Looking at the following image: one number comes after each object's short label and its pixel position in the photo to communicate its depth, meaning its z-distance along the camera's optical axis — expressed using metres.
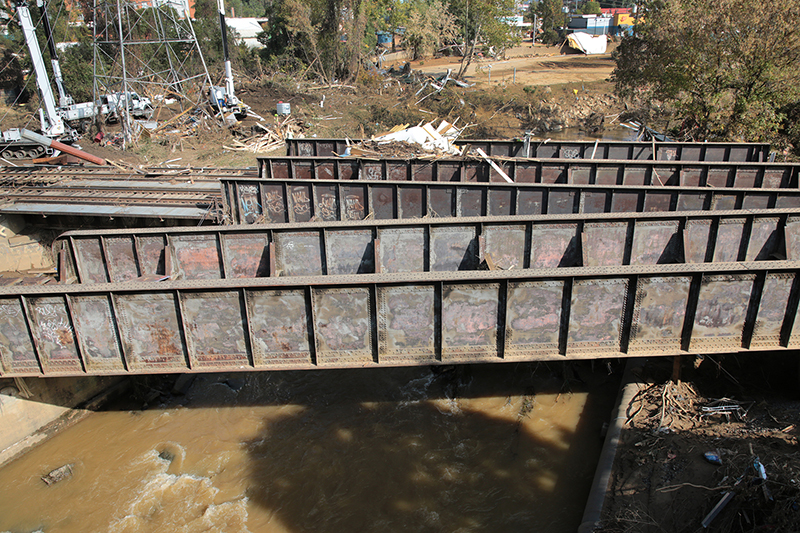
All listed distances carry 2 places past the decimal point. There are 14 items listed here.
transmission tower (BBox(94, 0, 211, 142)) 25.67
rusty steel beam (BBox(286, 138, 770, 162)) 15.51
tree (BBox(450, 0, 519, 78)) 33.31
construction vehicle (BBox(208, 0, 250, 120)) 24.48
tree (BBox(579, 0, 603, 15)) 66.92
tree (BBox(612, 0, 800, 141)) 16.45
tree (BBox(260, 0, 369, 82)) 31.86
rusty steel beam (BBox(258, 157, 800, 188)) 12.79
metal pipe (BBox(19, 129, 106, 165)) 19.59
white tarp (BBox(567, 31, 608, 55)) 48.38
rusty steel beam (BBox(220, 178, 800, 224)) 10.76
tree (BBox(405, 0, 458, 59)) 36.62
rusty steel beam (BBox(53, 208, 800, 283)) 8.70
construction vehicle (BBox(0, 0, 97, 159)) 20.08
